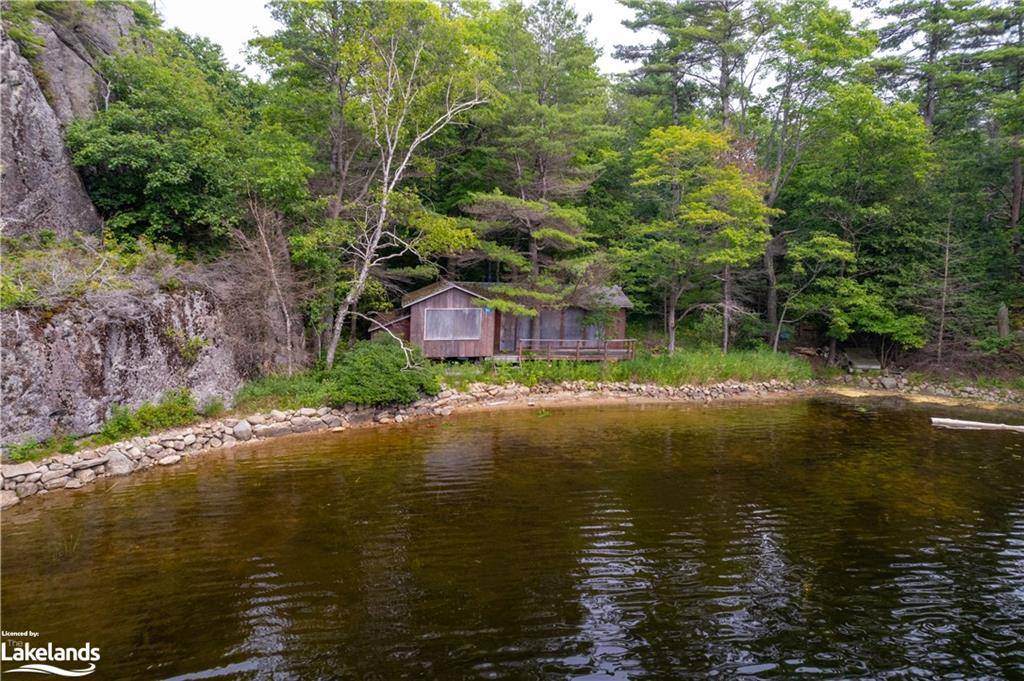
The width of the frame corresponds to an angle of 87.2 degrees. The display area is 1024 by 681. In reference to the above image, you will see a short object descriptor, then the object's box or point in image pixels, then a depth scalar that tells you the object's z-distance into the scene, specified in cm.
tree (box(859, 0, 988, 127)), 2500
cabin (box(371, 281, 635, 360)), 2058
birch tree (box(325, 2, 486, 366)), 1723
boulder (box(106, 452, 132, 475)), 1108
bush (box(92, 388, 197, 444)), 1185
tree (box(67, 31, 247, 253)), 1437
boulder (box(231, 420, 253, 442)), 1360
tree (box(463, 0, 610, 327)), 2041
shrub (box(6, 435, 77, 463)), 1022
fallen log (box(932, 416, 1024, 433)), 1669
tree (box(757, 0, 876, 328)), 2403
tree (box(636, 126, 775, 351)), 2142
